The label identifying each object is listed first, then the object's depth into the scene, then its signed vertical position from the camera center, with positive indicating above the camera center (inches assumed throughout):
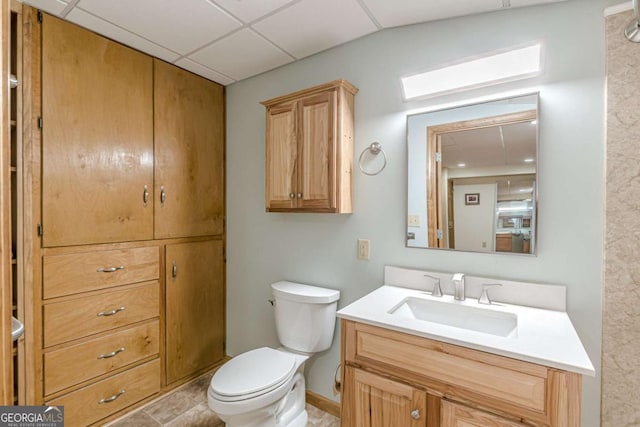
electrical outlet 73.9 -8.7
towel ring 71.9 +14.4
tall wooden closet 64.3 -2.3
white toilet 58.2 -33.2
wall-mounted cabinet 70.1 +15.3
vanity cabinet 37.4 -23.7
